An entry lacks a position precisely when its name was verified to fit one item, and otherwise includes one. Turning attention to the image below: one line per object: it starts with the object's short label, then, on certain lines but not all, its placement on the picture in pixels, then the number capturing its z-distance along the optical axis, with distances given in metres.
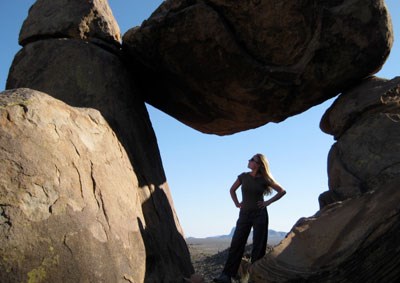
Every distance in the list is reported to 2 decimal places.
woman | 6.64
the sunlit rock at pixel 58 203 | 4.25
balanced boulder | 7.41
